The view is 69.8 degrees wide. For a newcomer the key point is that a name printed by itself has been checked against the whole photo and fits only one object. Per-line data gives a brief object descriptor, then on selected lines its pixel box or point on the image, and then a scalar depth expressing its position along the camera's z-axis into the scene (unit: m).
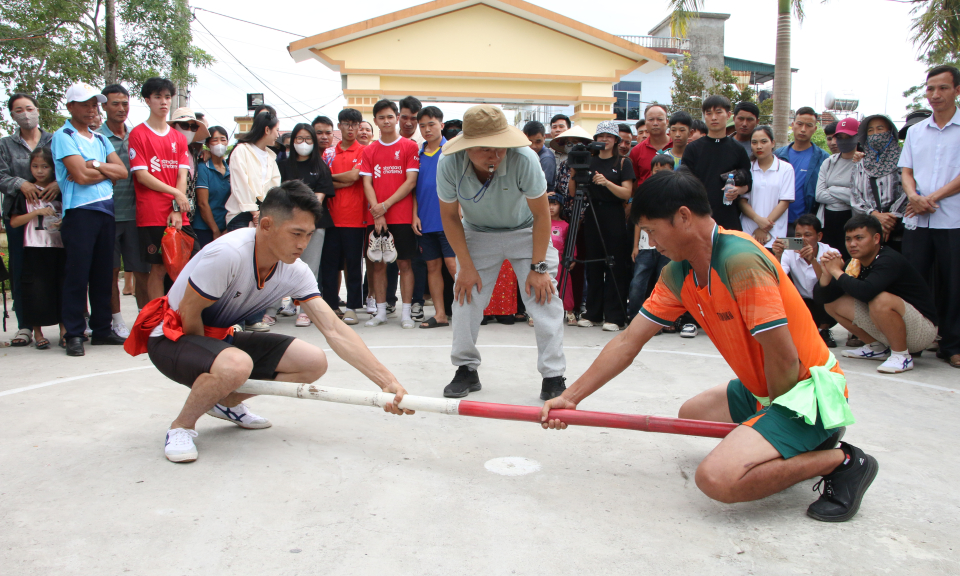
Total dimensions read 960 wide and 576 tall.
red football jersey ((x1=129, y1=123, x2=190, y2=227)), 5.61
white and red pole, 2.79
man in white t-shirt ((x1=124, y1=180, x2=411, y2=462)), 3.06
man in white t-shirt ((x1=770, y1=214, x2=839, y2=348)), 5.54
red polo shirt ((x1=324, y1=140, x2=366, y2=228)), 6.56
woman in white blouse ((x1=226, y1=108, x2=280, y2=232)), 6.11
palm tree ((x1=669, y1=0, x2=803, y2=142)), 10.85
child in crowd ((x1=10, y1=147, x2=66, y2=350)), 5.29
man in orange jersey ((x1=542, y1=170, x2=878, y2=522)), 2.49
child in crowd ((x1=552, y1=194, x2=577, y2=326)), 6.52
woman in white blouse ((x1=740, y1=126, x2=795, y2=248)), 5.88
